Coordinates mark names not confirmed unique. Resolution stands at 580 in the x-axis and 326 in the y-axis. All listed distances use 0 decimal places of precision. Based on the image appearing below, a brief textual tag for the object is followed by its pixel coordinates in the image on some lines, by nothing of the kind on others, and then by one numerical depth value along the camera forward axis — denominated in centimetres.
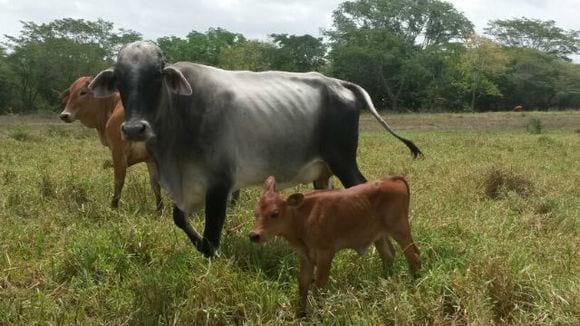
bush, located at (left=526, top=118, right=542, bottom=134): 2198
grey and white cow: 421
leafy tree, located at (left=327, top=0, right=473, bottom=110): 4525
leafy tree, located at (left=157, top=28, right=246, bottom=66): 5264
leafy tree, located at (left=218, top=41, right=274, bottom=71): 4778
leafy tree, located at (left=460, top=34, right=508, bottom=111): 4891
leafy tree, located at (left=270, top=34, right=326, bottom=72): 4656
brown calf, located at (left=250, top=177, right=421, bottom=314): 375
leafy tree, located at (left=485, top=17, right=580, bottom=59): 7162
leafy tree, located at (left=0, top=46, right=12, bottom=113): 3847
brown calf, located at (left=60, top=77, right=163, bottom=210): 694
